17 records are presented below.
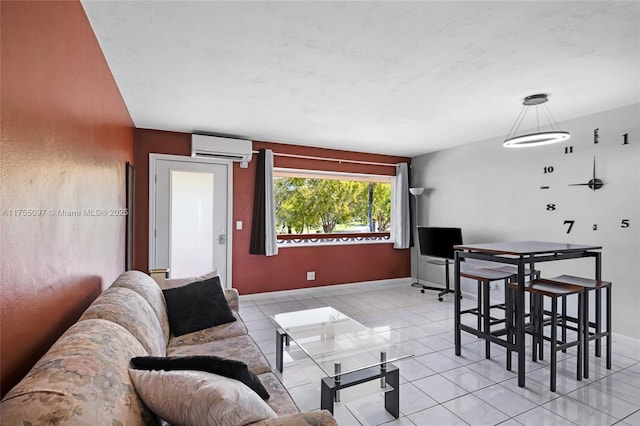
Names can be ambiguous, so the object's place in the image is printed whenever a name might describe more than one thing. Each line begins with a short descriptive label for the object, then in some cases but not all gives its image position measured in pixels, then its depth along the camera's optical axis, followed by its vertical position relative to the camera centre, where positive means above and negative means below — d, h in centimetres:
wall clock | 344 +34
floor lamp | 603 -57
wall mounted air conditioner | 431 +88
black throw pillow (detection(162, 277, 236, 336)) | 242 -71
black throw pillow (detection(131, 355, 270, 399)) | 122 -56
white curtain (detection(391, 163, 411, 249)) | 592 +9
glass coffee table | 201 -96
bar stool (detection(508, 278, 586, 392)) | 246 -83
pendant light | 288 +69
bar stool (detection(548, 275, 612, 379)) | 261 -82
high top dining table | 252 -36
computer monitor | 492 -40
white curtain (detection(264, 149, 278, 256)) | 481 +3
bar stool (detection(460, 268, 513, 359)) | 296 -75
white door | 437 -3
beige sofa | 82 -49
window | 711 +18
